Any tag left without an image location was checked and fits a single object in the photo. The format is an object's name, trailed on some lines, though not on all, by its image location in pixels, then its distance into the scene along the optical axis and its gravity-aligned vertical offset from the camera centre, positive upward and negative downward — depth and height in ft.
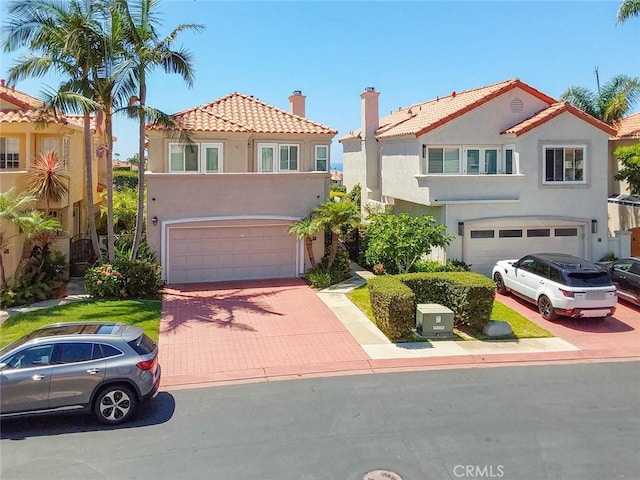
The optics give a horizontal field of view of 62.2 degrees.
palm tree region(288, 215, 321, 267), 63.67 +0.53
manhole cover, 23.73 -10.90
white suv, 48.32 -5.16
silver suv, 28.12 -7.57
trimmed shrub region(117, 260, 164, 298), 56.95 -4.61
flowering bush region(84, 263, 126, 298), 55.52 -5.01
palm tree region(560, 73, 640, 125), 84.99 +22.39
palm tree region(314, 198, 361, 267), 63.93 +2.12
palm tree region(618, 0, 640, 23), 71.87 +30.43
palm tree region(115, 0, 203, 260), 55.42 +19.08
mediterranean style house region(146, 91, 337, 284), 64.95 +4.71
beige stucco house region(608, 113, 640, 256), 79.00 +5.17
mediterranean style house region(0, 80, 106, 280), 57.11 +10.63
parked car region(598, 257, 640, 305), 55.06 -4.68
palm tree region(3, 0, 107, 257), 52.29 +19.74
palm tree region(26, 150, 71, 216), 59.52 +6.33
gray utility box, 45.75 -7.70
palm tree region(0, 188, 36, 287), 52.03 +2.30
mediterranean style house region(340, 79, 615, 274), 67.36 +7.60
